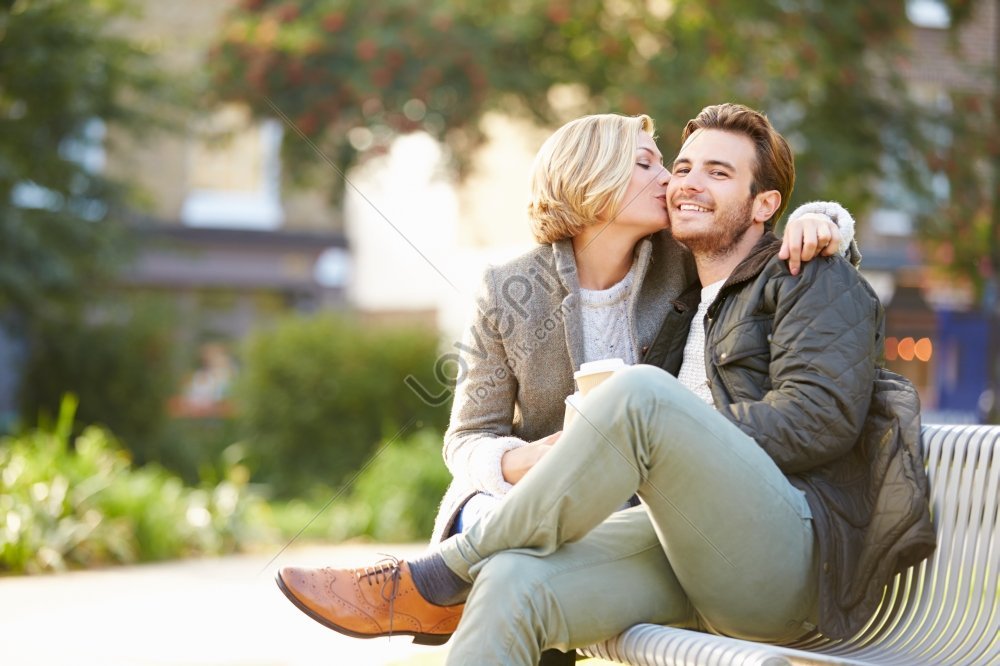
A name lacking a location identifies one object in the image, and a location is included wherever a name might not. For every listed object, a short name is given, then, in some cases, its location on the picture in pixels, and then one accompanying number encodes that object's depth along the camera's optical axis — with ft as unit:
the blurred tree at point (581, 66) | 63.68
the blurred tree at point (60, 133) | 63.17
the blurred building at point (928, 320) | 106.07
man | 17.60
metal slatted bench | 17.67
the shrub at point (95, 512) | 43.28
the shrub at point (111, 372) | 79.07
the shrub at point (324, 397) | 70.76
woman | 21.98
